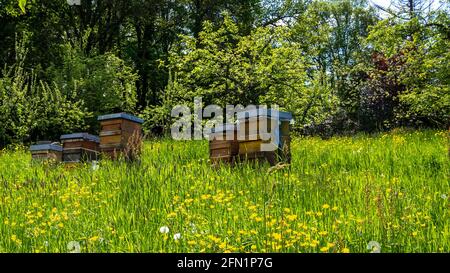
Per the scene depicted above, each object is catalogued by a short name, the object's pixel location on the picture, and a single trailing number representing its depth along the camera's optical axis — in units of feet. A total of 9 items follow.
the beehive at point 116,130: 30.99
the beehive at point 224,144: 27.86
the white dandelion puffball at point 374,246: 11.79
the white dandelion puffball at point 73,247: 13.25
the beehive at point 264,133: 25.90
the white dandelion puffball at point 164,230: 13.38
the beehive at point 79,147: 34.96
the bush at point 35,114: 55.31
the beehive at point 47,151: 35.96
